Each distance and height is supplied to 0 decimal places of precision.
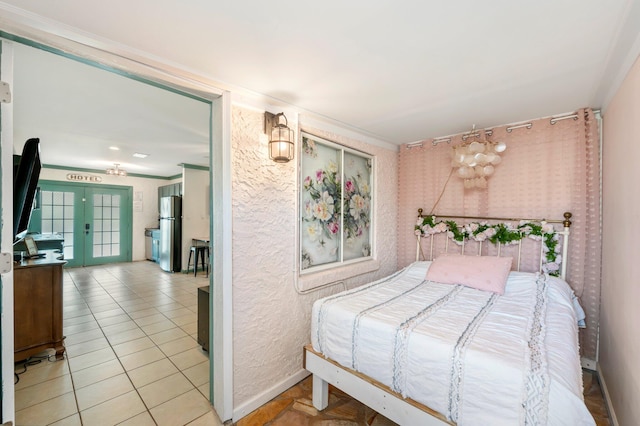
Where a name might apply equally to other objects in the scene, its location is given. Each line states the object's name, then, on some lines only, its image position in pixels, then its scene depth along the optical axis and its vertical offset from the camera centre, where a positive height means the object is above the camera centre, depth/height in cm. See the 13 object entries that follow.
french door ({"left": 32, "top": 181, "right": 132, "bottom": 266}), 600 -18
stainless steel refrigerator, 584 -51
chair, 567 -94
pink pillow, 227 -53
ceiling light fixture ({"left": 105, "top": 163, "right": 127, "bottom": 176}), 570 +90
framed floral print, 249 +9
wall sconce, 199 +56
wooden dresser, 233 -88
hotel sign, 617 +82
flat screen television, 147 +17
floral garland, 240 -20
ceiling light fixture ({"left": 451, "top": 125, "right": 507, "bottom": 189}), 245 +52
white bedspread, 111 -69
